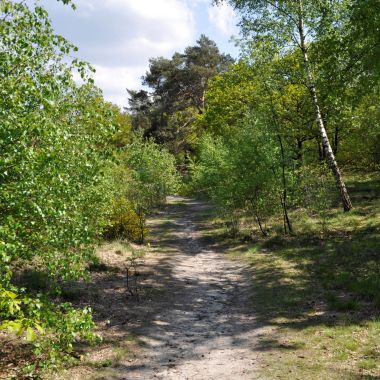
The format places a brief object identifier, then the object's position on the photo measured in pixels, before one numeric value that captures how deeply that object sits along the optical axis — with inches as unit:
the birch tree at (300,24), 786.2
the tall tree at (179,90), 2186.3
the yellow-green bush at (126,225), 835.4
